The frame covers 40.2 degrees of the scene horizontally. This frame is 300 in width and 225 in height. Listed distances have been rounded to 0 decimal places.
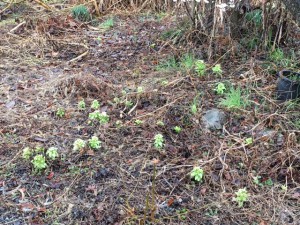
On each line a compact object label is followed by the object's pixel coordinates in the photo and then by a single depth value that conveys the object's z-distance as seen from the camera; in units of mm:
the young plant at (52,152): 2678
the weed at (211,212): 2389
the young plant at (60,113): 3205
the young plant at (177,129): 2953
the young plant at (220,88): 3365
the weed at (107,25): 5107
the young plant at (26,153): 2714
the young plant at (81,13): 5281
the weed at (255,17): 3992
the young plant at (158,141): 2799
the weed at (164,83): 3512
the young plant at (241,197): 2426
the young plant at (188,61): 3727
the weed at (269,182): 2586
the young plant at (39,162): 2625
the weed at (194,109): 3117
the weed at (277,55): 3783
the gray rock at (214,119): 3016
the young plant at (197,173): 2539
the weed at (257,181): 2582
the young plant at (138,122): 3046
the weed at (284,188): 2532
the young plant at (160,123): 2998
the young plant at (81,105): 3291
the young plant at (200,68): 3623
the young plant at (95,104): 3224
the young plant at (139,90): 3367
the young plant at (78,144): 2746
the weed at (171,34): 4301
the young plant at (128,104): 3268
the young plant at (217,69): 3631
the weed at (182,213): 2357
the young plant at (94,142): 2795
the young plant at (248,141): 2832
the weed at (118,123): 3049
